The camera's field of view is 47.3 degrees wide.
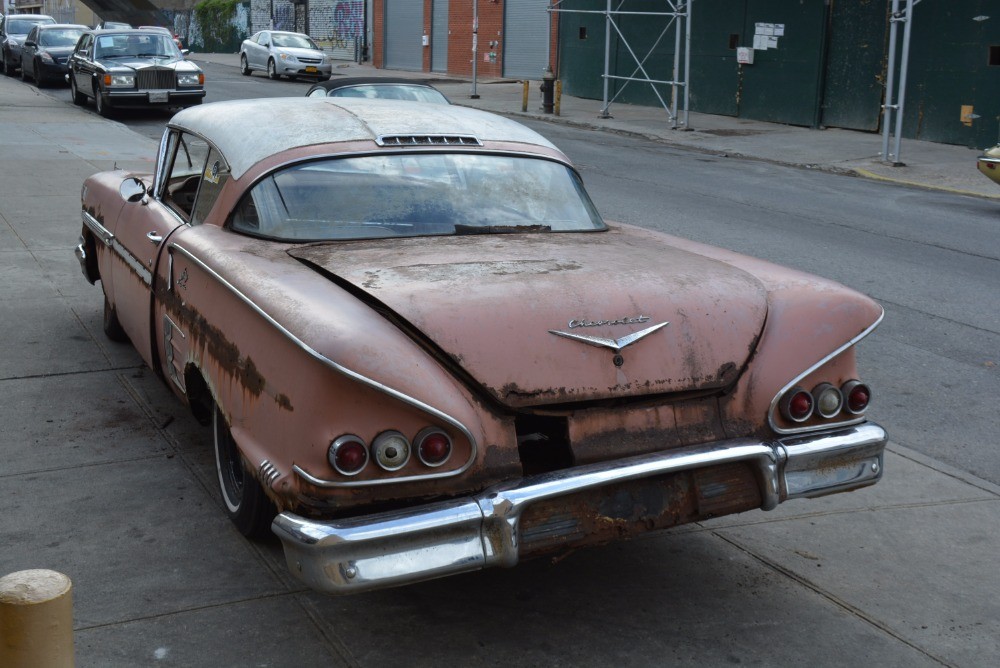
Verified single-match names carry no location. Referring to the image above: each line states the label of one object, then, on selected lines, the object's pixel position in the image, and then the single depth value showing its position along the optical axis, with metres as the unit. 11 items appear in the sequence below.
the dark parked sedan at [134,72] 21.36
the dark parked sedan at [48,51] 27.75
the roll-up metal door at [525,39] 36.19
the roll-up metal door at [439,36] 41.22
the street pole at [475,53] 29.89
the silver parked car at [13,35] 31.70
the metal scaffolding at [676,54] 22.97
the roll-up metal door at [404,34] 42.94
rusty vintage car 3.33
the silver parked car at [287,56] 36.03
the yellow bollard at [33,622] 2.46
